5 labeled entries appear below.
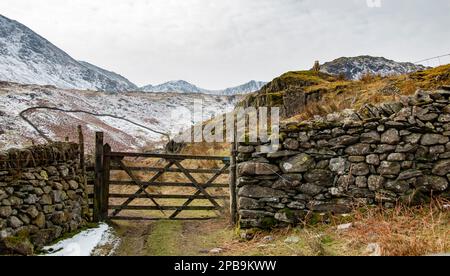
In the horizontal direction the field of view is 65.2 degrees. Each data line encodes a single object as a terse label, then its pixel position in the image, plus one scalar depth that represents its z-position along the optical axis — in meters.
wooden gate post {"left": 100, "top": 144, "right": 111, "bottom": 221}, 8.48
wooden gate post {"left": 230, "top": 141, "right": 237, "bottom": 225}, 7.65
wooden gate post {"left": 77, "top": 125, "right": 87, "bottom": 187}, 8.10
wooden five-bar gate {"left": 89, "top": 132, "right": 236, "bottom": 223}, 8.48
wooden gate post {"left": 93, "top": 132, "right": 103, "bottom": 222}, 8.41
